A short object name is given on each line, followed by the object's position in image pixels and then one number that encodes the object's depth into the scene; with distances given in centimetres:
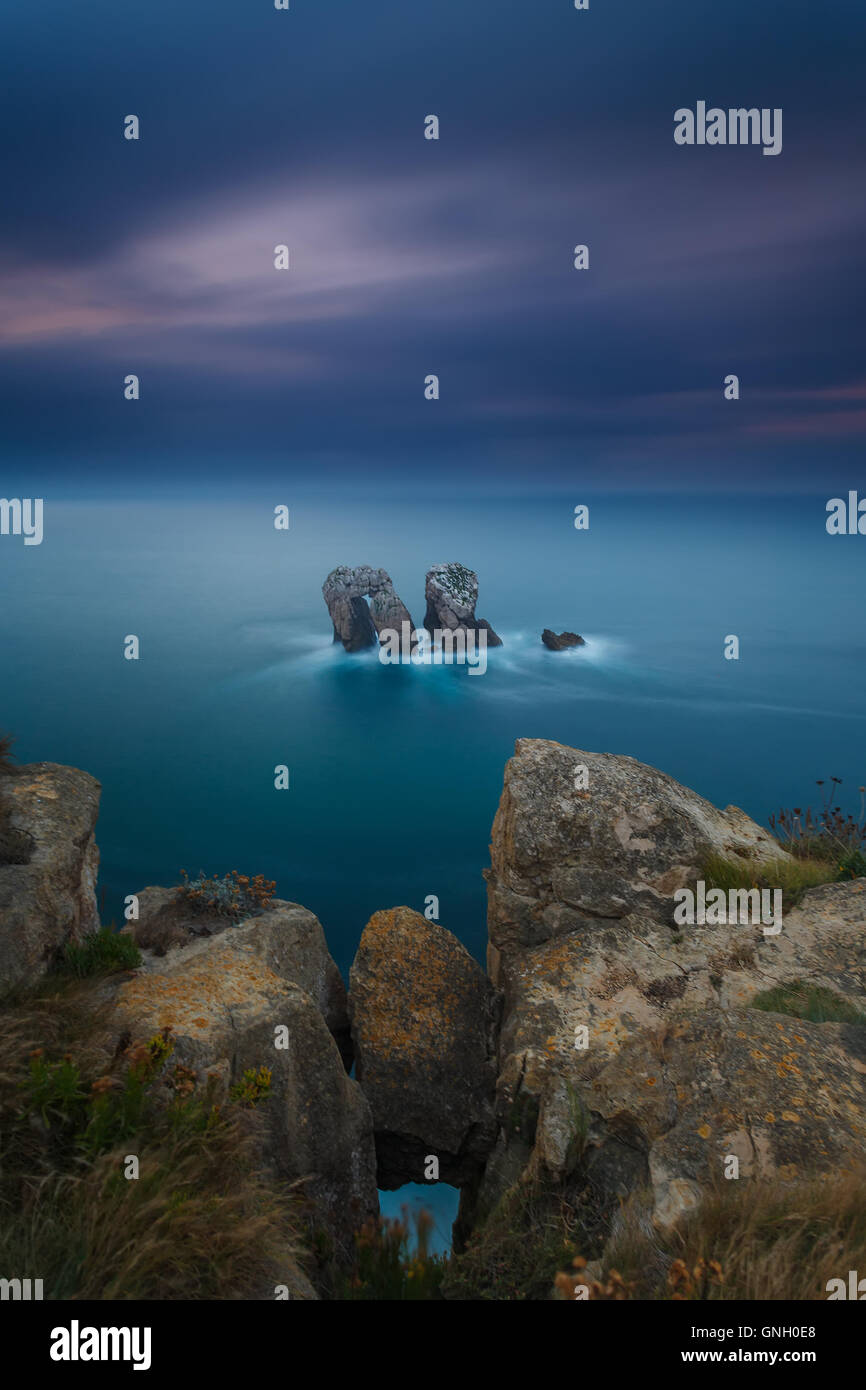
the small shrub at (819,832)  1338
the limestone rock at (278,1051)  812
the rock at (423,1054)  1077
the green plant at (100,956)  883
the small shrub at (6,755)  1060
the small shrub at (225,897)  1131
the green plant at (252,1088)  656
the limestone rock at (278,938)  1047
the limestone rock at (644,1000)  645
